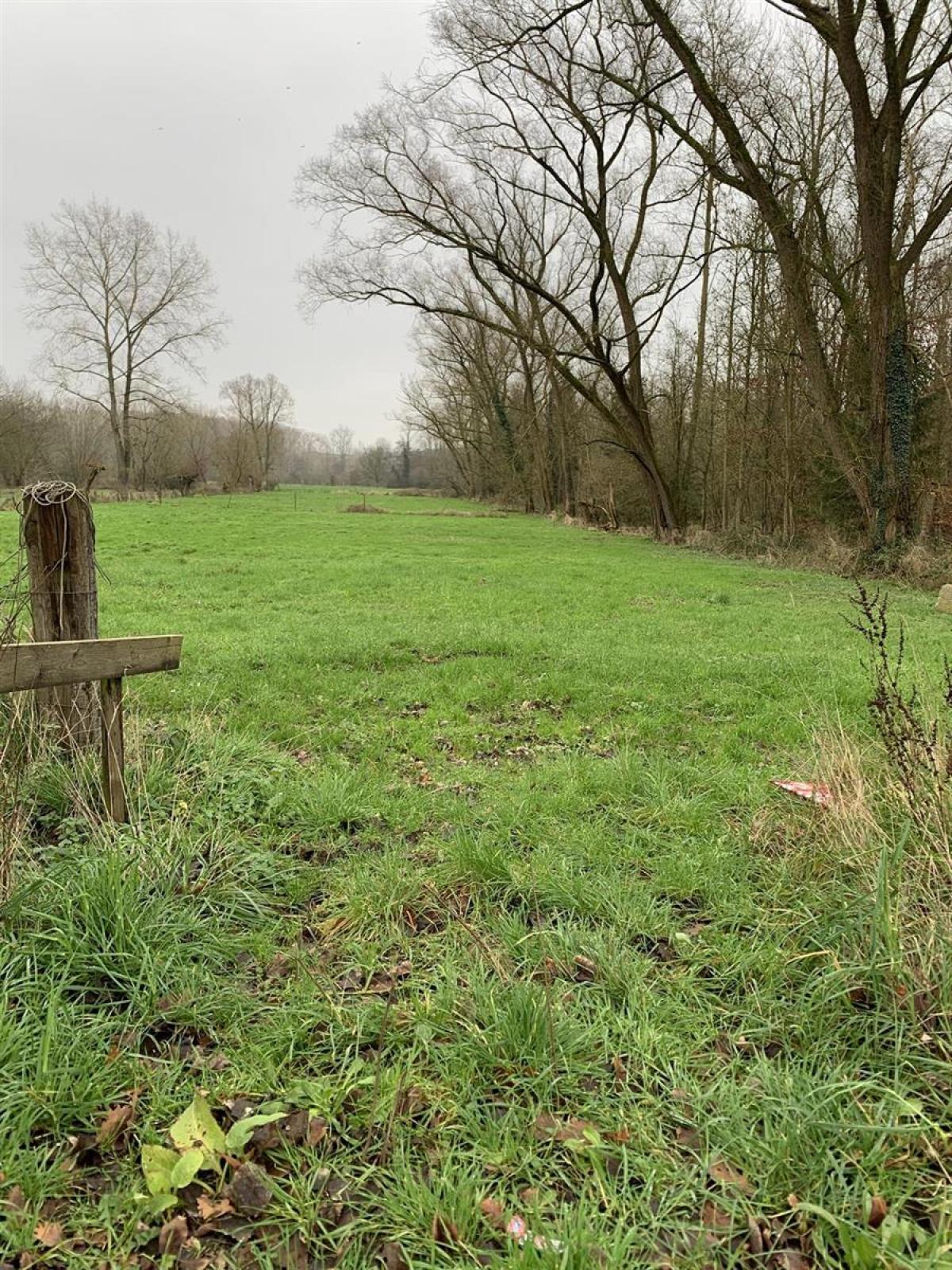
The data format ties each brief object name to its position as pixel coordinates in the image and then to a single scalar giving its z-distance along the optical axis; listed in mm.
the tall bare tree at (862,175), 12906
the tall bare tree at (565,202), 16562
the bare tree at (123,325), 37938
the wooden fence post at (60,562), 3352
